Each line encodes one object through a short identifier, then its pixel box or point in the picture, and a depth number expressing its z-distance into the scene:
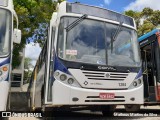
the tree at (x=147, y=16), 14.15
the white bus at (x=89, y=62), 3.56
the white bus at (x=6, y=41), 3.30
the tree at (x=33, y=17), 8.55
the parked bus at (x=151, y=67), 4.96
